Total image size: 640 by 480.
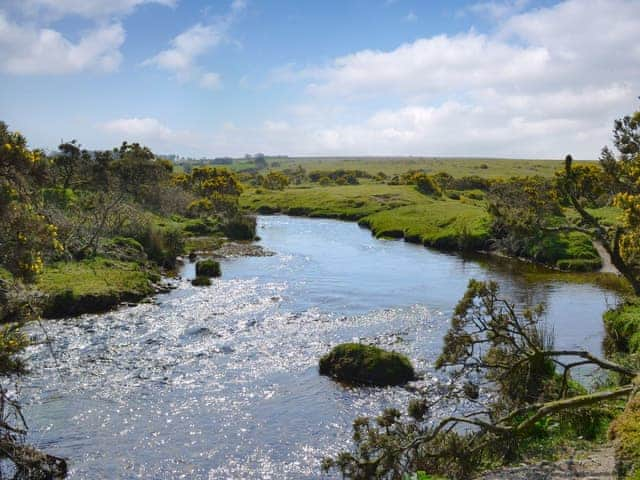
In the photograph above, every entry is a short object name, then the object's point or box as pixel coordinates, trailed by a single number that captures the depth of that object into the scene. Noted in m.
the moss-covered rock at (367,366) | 21.50
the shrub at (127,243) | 43.77
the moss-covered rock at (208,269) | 42.47
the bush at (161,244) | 46.34
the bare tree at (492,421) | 11.98
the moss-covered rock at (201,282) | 38.78
